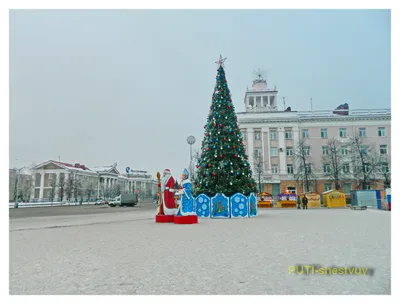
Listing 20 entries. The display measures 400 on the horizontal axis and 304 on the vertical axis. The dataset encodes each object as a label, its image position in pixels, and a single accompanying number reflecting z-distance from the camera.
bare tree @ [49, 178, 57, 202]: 61.88
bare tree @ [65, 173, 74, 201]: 63.87
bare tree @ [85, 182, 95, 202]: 70.90
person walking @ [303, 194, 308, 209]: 30.44
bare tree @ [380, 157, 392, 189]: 36.81
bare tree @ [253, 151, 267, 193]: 43.03
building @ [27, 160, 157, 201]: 63.88
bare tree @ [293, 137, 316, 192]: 42.84
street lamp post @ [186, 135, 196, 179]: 29.12
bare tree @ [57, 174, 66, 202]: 60.81
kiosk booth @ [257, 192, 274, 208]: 36.50
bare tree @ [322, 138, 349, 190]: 42.31
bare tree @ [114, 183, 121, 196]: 82.38
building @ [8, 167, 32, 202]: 54.60
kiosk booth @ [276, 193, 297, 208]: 35.41
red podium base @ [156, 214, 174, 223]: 14.32
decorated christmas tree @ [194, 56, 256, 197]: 17.89
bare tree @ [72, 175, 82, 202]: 64.31
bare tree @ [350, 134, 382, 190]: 39.44
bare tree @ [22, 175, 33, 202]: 57.74
